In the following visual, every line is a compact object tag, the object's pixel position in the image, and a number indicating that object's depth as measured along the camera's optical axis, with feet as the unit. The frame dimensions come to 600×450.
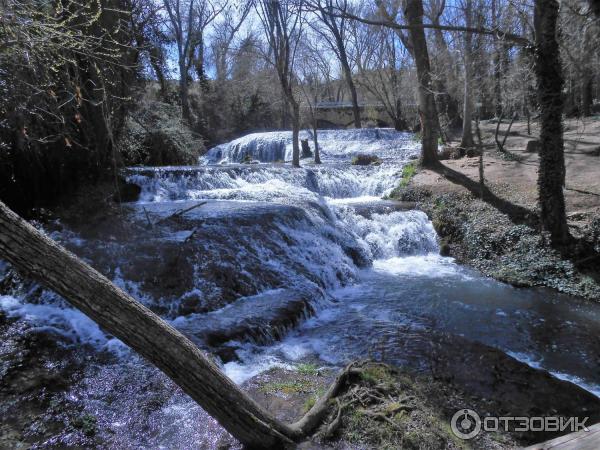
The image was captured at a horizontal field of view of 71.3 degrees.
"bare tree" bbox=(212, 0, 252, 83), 85.74
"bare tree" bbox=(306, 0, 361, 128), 79.82
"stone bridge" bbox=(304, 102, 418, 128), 104.47
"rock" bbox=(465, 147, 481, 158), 41.96
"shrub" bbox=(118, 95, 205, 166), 38.32
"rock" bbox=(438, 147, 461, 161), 43.63
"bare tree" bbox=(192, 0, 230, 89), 83.61
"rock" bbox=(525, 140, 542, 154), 40.73
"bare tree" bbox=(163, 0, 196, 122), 76.48
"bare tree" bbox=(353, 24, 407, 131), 76.23
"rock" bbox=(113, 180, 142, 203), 34.27
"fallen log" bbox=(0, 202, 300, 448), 6.84
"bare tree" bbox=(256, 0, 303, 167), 49.29
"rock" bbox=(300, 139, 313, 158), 66.55
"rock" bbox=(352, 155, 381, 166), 53.01
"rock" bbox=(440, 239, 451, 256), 29.94
